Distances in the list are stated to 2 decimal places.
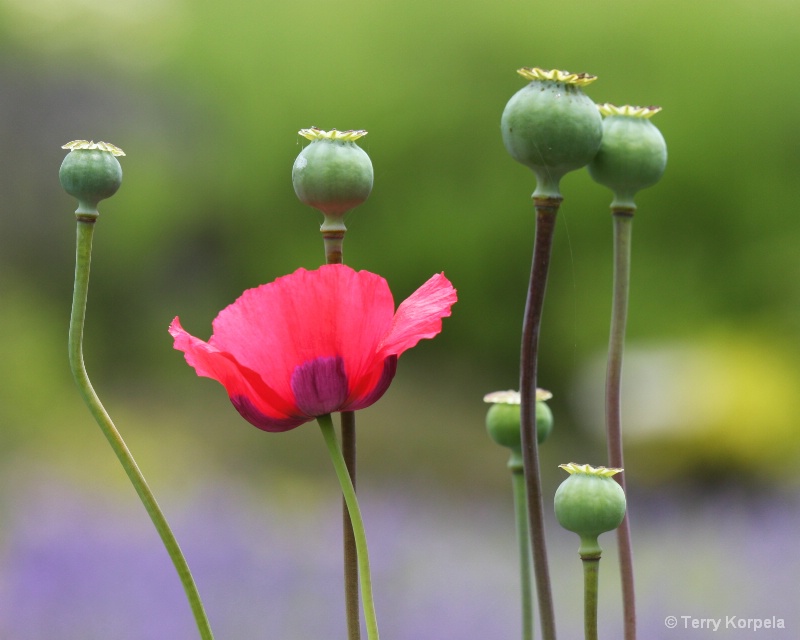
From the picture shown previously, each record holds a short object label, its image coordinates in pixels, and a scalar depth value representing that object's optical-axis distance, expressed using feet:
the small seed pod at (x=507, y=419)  6.69
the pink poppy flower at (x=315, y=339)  6.26
